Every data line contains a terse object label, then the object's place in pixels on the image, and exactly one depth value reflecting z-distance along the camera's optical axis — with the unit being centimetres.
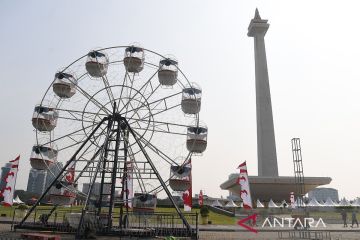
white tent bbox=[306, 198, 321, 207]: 6313
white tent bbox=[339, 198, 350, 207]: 6319
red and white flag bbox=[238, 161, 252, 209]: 2627
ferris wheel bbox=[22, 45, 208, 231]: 2236
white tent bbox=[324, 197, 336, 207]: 6455
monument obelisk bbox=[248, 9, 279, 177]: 7150
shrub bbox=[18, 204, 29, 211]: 3556
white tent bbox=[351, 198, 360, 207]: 6068
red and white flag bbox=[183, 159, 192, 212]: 3199
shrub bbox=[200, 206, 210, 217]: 3503
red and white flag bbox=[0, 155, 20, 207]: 3011
